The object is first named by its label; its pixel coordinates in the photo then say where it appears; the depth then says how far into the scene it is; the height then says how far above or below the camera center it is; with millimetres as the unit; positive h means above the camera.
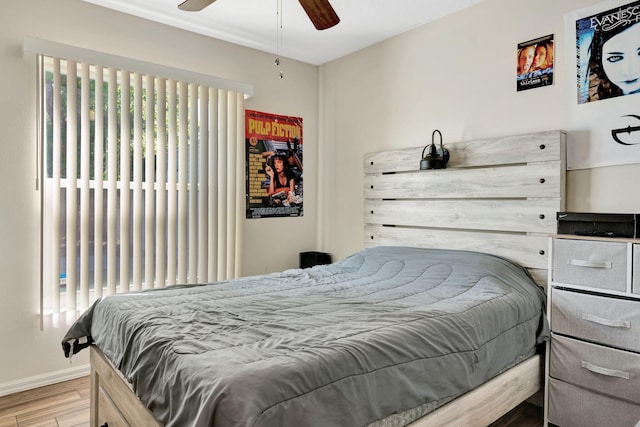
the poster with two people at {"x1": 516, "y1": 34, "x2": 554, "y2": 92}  2416 +873
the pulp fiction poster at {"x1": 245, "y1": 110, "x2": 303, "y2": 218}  3496 +355
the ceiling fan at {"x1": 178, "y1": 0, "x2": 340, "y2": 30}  1854 +915
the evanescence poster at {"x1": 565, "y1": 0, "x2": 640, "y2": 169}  2117 +666
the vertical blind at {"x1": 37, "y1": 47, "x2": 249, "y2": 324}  2598 +153
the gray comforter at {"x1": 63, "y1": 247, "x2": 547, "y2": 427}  1103 -471
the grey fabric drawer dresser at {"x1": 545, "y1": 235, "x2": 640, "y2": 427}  1789 -594
